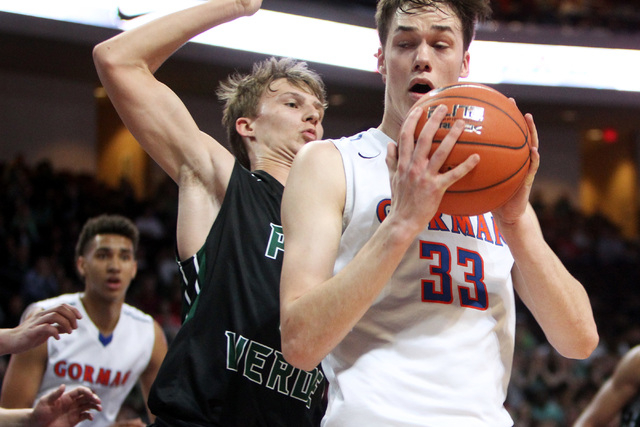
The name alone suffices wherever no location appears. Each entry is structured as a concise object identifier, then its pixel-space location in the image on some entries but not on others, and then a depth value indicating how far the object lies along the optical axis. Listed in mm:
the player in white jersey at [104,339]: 5525
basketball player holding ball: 3092
